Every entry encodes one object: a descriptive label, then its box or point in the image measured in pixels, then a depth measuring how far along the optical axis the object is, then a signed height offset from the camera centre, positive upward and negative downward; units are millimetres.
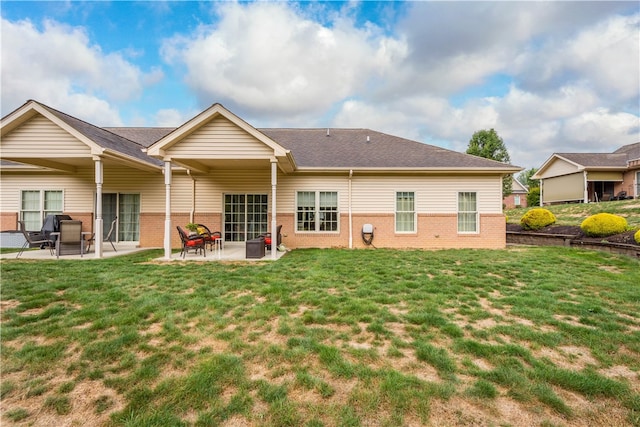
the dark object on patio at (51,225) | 10031 -232
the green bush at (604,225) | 10070 -222
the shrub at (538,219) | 13141 +7
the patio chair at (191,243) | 8770 -779
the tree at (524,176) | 66150 +11649
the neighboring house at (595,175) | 22734 +3823
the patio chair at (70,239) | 8594 -638
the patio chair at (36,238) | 8336 -659
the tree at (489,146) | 29109 +7721
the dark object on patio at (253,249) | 8664 -940
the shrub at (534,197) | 32625 +2642
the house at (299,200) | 11258 +762
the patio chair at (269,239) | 9948 -727
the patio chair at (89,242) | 9157 -789
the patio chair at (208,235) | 9625 -602
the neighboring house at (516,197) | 40175 +3238
